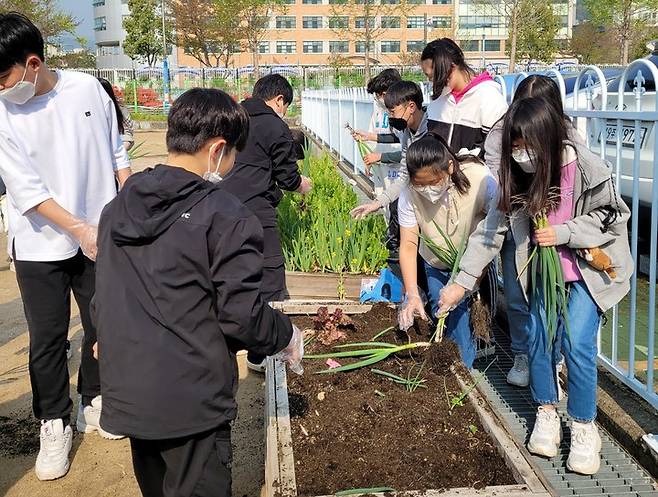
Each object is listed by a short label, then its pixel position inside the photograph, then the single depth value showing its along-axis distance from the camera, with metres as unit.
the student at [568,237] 2.42
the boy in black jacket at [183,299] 1.89
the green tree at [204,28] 41.44
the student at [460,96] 3.85
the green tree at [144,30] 52.69
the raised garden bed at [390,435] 2.38
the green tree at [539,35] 36.09
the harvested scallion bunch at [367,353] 3.24
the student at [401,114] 4.11
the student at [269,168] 4.05
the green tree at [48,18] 21.80
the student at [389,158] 4.48
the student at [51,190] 2.91
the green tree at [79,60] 52.59
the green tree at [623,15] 25.02
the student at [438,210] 3.00
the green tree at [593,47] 40.94
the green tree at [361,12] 35.91
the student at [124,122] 4.12
